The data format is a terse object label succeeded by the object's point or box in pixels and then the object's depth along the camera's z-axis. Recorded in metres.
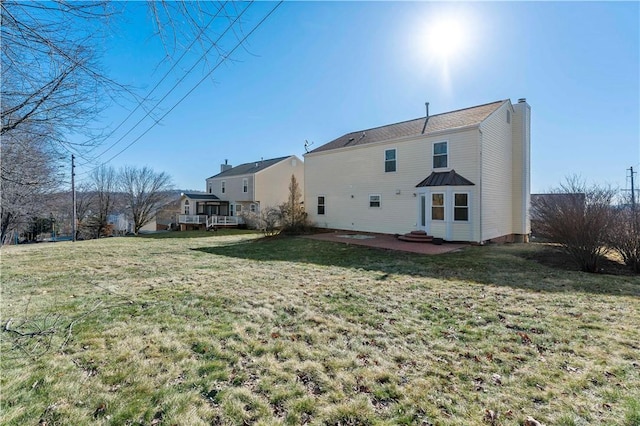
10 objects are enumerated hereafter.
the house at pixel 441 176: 12.34
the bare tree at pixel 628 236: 7.46
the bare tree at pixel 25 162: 3.63
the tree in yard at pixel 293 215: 17.05
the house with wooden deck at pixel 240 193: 26.88
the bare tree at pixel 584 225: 7.72
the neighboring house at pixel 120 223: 36.59
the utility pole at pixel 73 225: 20.01
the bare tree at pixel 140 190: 33.97
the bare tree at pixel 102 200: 33.12
